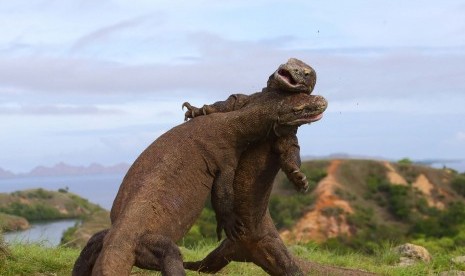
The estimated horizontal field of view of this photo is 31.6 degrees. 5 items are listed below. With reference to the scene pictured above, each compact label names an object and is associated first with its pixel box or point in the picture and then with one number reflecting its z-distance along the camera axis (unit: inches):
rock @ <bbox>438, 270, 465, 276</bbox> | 370.9
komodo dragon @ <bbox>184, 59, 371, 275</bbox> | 278.4
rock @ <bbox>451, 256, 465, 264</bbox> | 418.6
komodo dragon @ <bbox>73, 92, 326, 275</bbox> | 244.8
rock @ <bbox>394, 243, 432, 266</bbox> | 452.4
